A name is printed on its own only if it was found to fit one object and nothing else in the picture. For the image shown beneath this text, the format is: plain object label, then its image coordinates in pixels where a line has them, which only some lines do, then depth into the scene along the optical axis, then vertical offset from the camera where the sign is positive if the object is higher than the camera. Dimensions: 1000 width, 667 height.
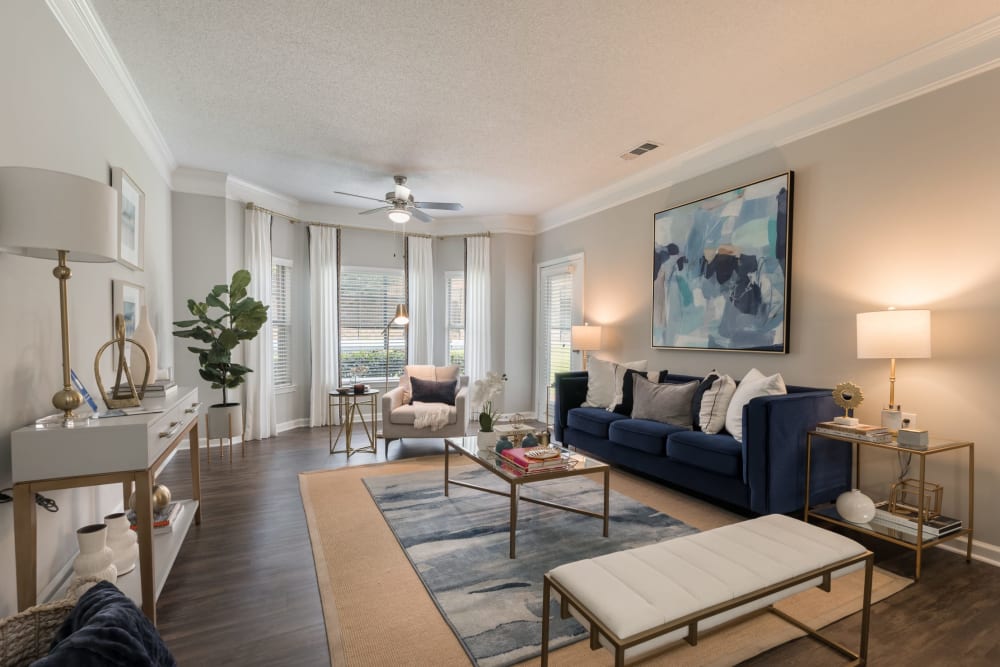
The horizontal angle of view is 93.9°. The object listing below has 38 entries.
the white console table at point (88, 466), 1.71 -0.56
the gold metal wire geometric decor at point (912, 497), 2.76 -1.07
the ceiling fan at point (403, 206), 4.73 +1.19
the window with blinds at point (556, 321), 6.44 +0.02
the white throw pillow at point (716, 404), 3.55 -0.63
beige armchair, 4.84 -1.01
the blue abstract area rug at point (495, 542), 2.01 -1.33
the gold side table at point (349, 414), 4.82 -1.17
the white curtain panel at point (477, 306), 6.89 +0.23
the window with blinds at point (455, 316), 7.10 +0.09
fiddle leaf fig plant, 4.48 -0.07
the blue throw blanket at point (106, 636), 0.85 -0.64
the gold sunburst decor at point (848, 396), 2.87 -0.45
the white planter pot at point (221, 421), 4.61 -0.99
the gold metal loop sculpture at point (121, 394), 2.17 -0.36
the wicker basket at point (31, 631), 1.12 -0.77
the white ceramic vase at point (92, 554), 1.87 -0.95
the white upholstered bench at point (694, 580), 1.41 -0.87
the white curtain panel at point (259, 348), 5.42 -0.31
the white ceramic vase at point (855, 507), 2.73 -1.08
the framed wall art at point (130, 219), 3.11 +0.76
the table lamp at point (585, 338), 5.38 -0.18
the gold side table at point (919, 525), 2.42 -1.14
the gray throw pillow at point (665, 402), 3.89 -0.69
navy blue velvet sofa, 2.91 -0.92
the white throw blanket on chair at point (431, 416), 4.84 -0.98
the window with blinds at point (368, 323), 6.59 -0.02
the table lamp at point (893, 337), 2.61 -0.08
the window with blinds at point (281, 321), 5.95 +0.01
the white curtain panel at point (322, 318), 6.22 +0.05
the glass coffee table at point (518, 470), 2.69 -0.91
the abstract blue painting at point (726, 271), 3.67 +0.46
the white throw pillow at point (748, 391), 3.25 -0.48
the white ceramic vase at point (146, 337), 2.54 -0.09
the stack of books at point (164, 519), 2.55 -1.10
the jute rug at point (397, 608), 1.86 -1.32
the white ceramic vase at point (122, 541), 2.15 -1.03
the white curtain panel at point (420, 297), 6.87 +0.37
